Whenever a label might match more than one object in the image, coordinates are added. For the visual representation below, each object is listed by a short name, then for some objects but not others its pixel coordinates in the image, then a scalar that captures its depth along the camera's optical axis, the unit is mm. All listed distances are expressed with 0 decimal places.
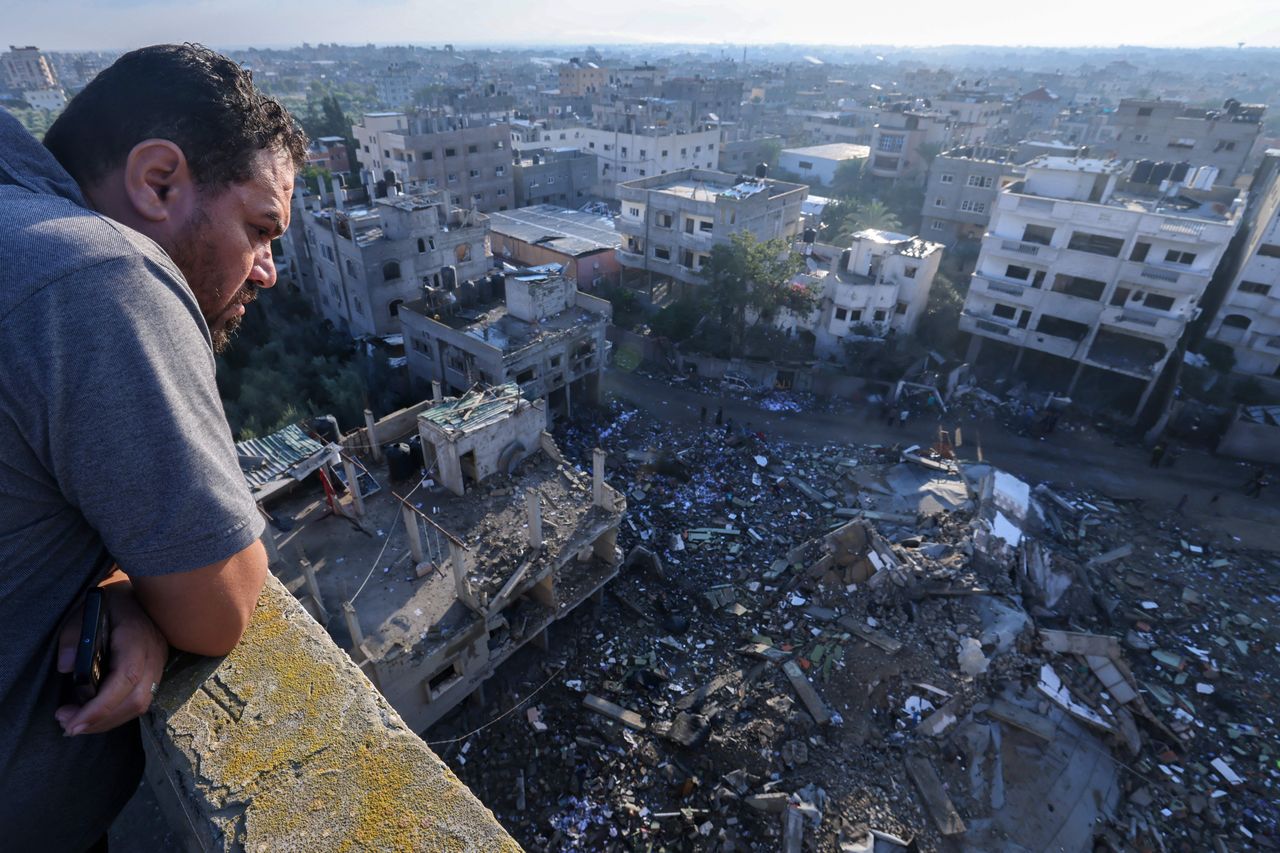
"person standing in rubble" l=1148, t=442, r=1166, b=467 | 22828
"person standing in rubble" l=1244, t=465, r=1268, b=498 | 21359
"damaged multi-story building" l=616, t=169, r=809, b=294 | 29484
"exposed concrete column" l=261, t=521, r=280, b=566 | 11399
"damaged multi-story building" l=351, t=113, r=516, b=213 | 38156
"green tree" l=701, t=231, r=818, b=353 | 26172
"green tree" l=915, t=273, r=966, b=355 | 29266
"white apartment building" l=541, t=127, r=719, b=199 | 45344
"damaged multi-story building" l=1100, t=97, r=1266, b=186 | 38969
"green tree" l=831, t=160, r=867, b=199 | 53875
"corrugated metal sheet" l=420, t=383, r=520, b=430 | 14328
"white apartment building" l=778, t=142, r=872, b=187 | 58062
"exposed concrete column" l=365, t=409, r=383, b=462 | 15383
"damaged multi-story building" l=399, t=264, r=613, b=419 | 21016
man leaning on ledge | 1463
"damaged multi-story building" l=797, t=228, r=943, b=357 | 27094
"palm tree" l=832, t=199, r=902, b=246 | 39531
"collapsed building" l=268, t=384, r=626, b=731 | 11719
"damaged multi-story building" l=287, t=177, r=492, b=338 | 24391
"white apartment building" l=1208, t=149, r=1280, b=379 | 24969
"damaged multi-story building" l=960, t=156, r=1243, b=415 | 23266
